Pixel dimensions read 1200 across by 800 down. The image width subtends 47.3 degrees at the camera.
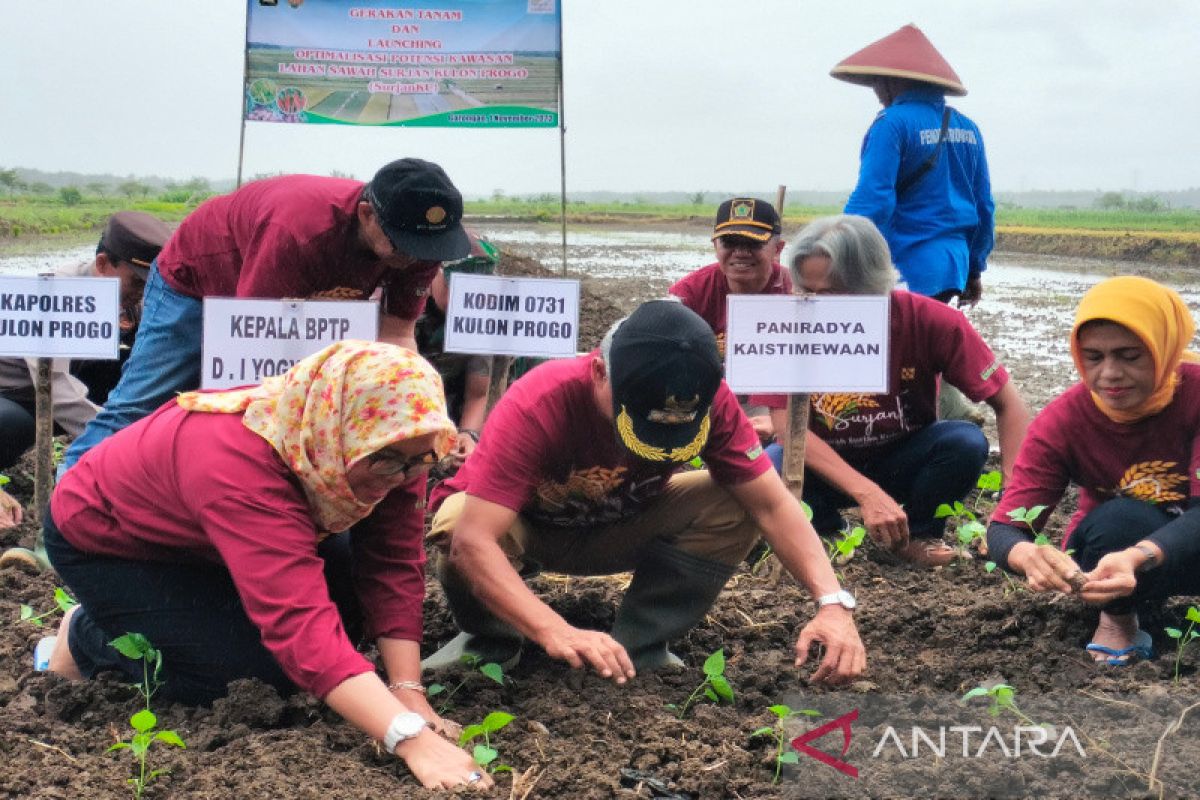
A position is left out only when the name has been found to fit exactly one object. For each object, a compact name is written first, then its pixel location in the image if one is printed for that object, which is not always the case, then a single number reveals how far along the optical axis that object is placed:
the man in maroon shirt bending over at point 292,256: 3.70
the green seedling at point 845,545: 4.18
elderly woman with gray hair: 4.30
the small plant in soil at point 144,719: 2.65
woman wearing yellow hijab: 3.27
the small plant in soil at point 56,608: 3.81
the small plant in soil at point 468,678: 3.17
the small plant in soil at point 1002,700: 2.82
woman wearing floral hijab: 2.63
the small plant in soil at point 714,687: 3.15
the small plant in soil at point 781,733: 2.79
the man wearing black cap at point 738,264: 5.20
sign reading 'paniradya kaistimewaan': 4.09
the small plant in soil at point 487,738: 2.62
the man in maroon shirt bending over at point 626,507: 2.94
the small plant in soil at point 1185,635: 3.34
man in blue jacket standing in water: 5.65
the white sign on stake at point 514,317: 5.04
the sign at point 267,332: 3.95
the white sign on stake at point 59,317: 4.54
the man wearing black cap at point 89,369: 4.84
